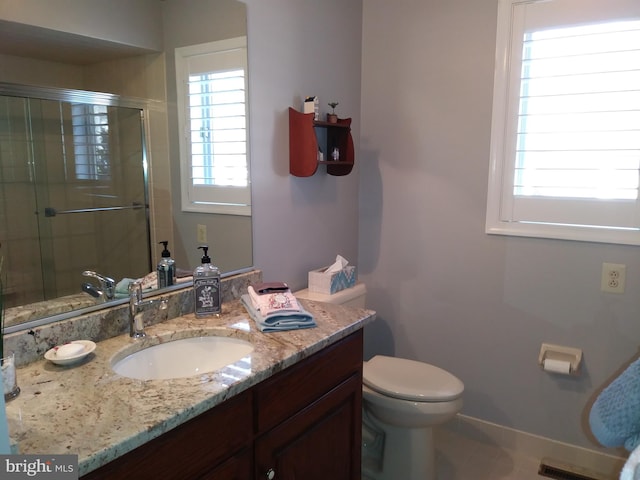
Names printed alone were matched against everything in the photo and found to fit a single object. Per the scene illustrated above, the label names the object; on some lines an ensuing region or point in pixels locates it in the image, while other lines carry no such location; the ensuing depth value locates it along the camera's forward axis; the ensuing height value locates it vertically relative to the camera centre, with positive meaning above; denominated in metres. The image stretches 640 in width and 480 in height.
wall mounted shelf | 2.07 +0.11
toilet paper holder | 2.17 -0.84
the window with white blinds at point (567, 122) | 2.00 +0.21
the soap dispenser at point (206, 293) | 1.65 -0.43
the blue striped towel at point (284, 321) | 1.53 -0.48
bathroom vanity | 0.95 -0.53
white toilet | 1.96 -0.97
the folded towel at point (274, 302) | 1.57 -0.44
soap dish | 1.21 -0.48
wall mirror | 1.27 -0.07
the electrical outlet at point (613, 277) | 2.08 -0.46
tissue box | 2.20 -0.51
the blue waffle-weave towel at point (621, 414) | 0.89 -0.45
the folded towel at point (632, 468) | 0.84 -0.52
